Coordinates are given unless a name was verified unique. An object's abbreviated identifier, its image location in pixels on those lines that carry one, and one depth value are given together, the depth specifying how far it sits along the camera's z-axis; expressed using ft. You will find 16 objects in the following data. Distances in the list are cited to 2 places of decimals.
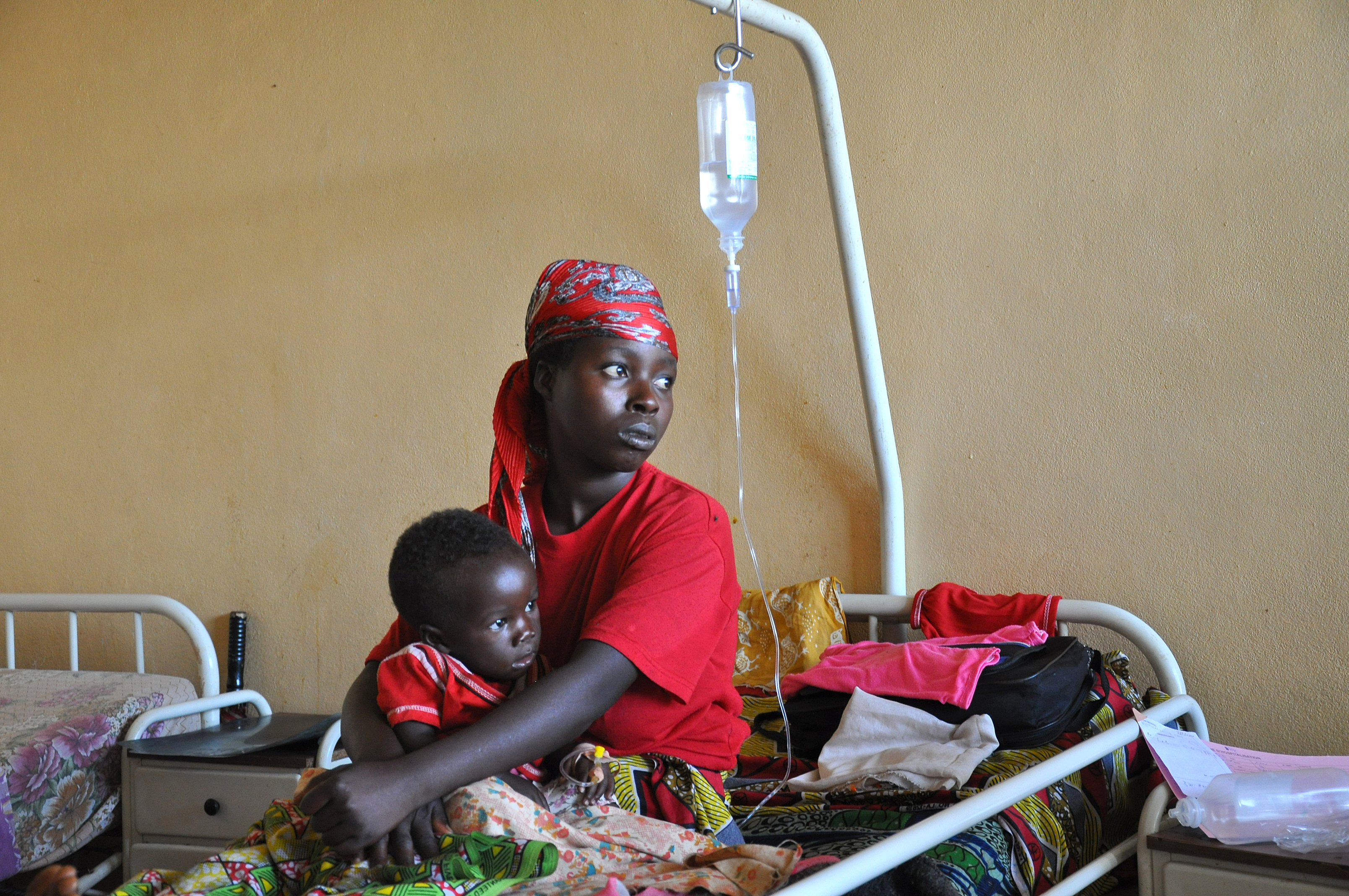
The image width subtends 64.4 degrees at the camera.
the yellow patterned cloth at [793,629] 6.99
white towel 5.10
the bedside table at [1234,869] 4.09
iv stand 6.38
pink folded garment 5.64
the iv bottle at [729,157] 5.10
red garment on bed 6.47
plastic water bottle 4.43
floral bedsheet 7.34
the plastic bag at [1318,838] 4.26
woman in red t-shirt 3.37
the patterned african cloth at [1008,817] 4.34
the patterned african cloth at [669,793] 3.73
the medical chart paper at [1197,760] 4.71
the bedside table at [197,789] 7.38
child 3.70
